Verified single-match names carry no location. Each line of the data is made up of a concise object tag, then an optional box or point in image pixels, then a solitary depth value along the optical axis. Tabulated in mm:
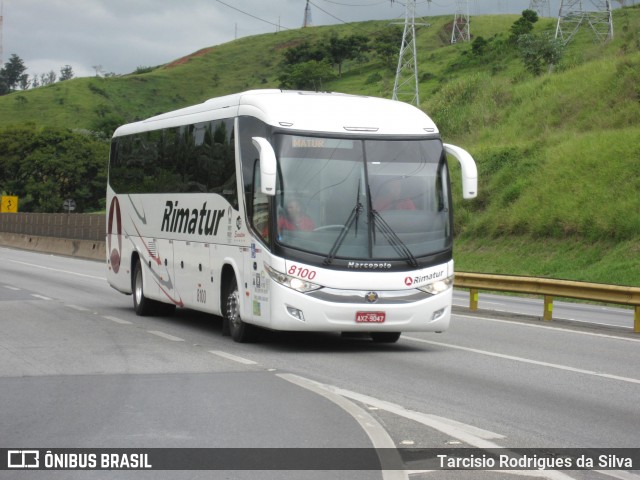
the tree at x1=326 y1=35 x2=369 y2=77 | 159500
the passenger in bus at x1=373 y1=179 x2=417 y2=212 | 14633
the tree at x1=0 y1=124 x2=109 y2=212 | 115812
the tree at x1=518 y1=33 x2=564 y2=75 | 62312
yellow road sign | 87812
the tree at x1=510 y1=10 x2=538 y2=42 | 97800
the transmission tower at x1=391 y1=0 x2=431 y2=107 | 63825
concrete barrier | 48531
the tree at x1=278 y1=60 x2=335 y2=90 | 141125
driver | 14367
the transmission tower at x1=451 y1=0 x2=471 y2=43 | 154812
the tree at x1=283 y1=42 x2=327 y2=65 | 165375
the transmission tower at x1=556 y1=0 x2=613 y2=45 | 65525
